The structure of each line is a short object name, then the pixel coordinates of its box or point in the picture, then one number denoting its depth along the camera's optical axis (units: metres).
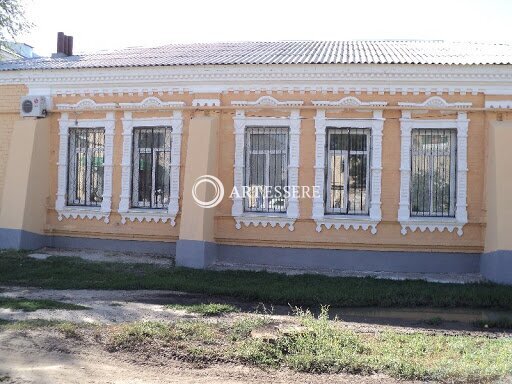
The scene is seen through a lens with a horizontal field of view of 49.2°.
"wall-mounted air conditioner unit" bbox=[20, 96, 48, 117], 12.58
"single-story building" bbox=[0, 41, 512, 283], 11.05
